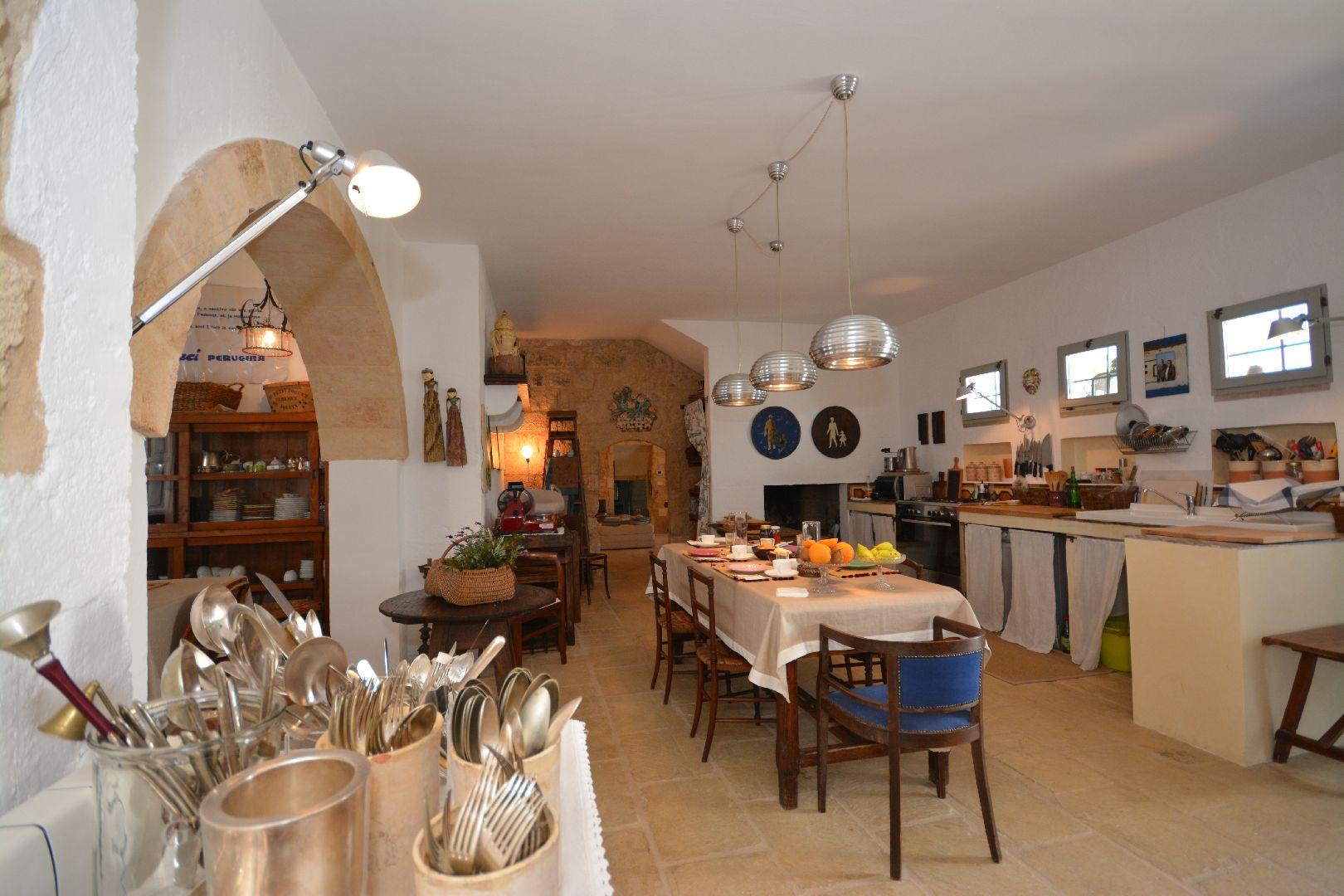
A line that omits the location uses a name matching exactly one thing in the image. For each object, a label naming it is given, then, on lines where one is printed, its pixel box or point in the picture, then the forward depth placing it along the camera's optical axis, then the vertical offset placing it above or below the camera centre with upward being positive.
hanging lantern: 4.59 +1.10
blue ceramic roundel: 7.93 +0.45
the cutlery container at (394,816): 0.62 -0.33
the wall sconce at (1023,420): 6.03 +0.40
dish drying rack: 4.61 +0.11
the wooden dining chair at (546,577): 4.62 -0.77
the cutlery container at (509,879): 0.49 -0.32
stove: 6.07 -0.73
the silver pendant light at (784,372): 4.02 +0.61
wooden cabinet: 4.92 -0.11
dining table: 2.70 -0.69
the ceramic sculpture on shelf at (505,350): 5.54 +1.11
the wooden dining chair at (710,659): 3.19 -0.97
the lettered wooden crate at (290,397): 5.09 +0.67
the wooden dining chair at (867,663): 3.54 -1.20
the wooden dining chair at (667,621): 3.83 -0.93
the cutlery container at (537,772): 0.69 -0.33
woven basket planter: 3.26 -0.56
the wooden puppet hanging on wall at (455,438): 4.81 +0.29
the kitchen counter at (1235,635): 3.03 -0.89
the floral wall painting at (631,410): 9.84 +0.96
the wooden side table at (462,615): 3.12 -0.67
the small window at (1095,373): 5.11 +0.73
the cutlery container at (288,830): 0.45 -0.27
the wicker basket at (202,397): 4.80 +0.67
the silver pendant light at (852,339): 2.98 +0.60
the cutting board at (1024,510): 4.91 -0.40
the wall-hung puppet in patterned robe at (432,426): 4.75 +0.38
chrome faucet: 4.04 -0.29
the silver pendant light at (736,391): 4.71 +0.58
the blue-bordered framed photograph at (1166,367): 4.67 +0.68
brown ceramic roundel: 8.12 +0.45
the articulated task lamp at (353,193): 1.15 +0.71
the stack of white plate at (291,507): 5.10 -0.20
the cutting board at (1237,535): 3.11 -0.40
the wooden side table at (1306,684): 2.80 -1.06
